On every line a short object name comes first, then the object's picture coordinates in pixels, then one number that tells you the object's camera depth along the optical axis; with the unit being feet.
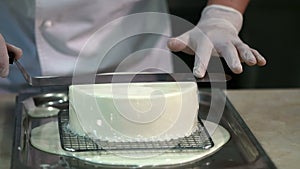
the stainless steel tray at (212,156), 3.21
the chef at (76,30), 4.37
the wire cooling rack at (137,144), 3.30
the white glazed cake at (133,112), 3.39
